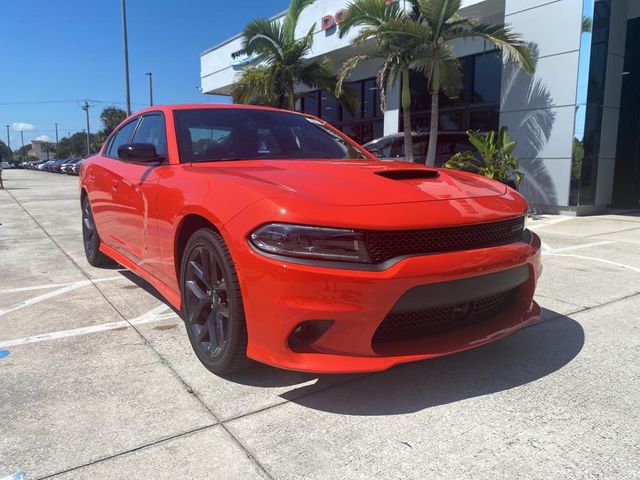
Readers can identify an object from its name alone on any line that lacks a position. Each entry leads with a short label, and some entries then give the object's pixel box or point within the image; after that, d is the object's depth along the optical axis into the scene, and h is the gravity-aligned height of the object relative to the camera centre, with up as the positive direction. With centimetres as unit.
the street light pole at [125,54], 2003 +462
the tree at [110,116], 7136 +719
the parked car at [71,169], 4081 -31
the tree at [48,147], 11362 +412
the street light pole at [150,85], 3522 +572
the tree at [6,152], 11324 +294
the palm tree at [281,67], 1445 +307
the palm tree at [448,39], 1025 +279
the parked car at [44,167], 5804 -22
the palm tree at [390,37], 1045 +285
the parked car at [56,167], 5076 -16
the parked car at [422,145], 1190 +60
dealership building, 1050 +160
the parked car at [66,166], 4343 -6
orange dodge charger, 210 -40
